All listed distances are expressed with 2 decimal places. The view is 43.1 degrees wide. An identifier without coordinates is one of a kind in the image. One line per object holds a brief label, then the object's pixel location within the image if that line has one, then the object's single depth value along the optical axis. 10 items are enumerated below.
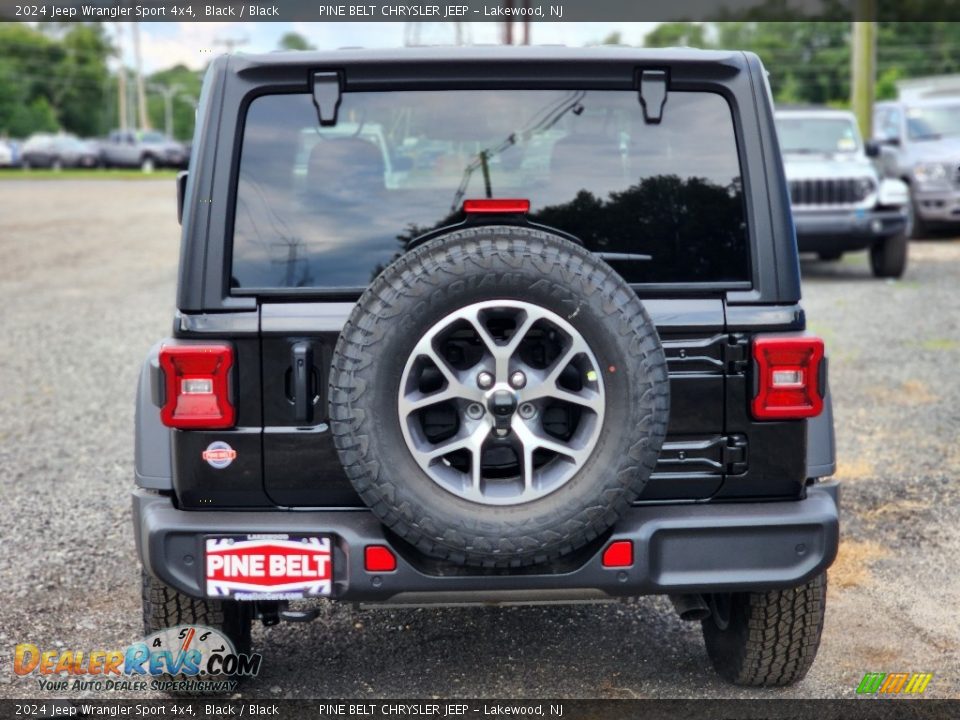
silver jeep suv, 16.09
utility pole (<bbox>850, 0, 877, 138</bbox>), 18.56
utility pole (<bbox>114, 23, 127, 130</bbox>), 75.94
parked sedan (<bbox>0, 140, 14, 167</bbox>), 45.42
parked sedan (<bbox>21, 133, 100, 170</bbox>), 46.72
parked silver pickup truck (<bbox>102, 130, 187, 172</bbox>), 48.72
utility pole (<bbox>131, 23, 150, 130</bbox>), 77.12
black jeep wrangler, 2.89
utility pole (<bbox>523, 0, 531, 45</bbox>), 26.64
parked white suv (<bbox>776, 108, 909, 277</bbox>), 13.02
